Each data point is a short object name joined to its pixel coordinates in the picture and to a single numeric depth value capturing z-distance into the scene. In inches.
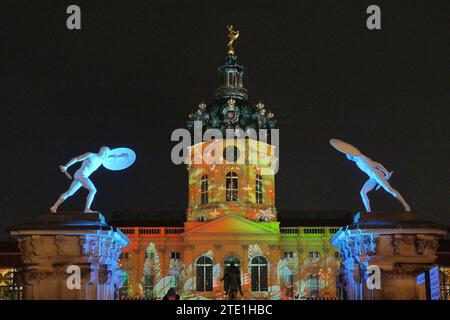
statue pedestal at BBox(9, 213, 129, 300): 1182.3
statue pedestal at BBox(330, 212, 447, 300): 1184.8
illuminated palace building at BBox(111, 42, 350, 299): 2731.3
